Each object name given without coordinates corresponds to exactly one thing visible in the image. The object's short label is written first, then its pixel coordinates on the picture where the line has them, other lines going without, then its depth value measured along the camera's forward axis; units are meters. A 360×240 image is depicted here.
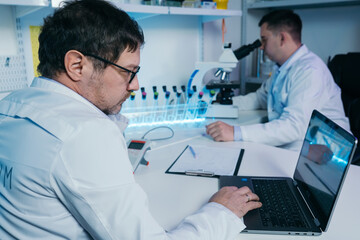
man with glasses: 0.59
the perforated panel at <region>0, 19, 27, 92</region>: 1.49
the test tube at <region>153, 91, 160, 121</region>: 1.70
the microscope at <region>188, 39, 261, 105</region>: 1.83
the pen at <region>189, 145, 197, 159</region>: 1.30
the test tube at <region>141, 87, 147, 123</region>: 1.67
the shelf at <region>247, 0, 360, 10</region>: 2.24
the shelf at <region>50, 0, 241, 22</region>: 1.46
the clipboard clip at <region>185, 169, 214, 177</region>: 1.12
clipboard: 1.14
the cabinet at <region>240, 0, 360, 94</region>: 2.53
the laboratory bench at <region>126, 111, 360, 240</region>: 0.84
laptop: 0.78
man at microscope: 1.58
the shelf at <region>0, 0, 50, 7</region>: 1.14
